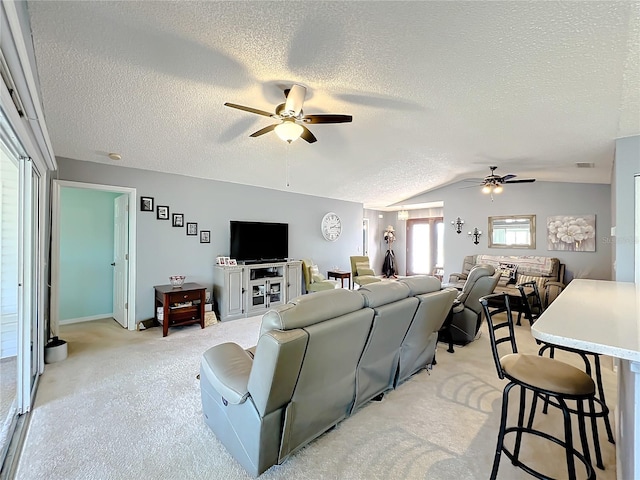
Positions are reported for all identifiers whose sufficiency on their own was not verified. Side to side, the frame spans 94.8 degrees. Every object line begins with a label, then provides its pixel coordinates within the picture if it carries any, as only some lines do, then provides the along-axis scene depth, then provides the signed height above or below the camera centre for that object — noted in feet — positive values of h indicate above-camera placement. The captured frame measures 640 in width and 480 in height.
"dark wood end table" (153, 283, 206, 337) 13.20 -3.12
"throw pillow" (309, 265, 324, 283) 20.06 -2.47
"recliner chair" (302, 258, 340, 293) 19.75 -2.87
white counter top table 3.20 -1.10
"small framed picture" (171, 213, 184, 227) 15.40 +0.98
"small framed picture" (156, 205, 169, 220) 14.92 +1.33
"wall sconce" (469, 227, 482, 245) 23.34 +0.49
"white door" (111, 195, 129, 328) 14.58 -1.02
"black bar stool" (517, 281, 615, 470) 5.54 -3.28
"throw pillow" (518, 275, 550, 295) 17.74 -2.43
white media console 16.02 -2.80
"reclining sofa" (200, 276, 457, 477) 4.98 -2.65
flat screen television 17.28 -0.13
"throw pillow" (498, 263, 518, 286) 19.26 -2.14
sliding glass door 7.48 -1.18
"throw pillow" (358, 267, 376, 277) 23.39 -2.51
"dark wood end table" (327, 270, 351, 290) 22.50 -2.72
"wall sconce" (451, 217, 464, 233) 24.19 +1.41
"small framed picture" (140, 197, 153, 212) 14.38 +1.68
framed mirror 20.85 +0.68
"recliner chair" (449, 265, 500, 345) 11.85 -2.68
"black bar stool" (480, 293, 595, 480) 4.56 -2.31
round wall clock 22.94 +1.03
